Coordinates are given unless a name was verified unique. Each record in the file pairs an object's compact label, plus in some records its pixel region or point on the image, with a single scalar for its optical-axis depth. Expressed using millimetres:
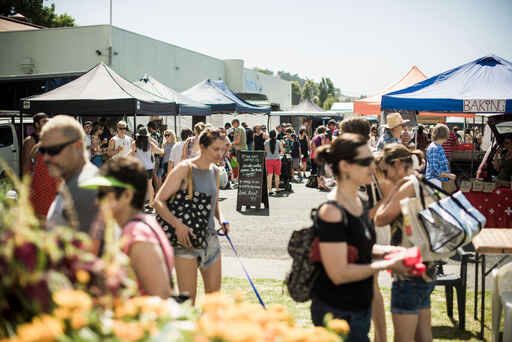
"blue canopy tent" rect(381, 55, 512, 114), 8195
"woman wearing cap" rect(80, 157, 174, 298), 2014
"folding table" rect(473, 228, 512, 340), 3889
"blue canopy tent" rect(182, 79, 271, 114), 17802
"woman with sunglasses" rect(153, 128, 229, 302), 3711
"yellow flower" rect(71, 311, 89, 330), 1242
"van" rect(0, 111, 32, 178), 11758
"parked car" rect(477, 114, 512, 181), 8406
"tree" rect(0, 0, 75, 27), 44469
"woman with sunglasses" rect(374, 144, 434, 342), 3109
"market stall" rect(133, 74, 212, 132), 14125
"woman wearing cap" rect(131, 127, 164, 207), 10250
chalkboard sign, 11211
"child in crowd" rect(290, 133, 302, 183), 18312
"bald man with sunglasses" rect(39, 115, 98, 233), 2561
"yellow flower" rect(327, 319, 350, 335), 1608
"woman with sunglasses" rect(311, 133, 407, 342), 2373
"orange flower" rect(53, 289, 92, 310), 1208
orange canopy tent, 14170
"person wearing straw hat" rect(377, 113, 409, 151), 6444
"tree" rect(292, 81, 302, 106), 106875
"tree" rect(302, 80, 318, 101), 98975
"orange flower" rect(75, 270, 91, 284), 1279
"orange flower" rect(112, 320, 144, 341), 1249
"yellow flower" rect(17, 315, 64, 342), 1163
